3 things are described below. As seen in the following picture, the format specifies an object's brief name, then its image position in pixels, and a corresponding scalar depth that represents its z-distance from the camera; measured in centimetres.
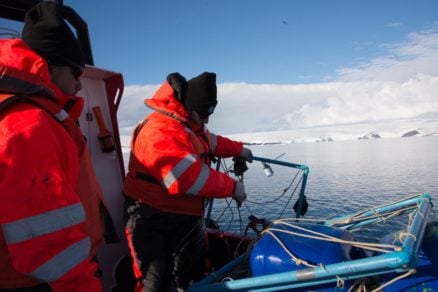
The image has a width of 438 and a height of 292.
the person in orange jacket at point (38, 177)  87
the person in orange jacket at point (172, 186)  200
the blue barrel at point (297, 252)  163
